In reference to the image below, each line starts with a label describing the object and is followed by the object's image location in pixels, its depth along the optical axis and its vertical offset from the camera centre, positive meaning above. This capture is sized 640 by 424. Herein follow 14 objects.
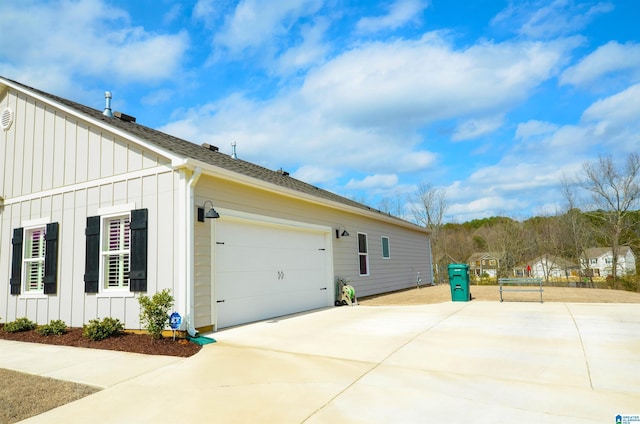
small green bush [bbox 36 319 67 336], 7.27 -1.19
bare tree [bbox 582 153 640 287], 25.03 +3.63
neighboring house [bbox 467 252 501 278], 37.17 -1.16
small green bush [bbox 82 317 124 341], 6.45 -1.10
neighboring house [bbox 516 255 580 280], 29.62 -1.50
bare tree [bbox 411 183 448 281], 31.67 +3.74
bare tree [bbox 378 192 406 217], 32.78 +4.32
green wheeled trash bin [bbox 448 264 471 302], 10.85 -0.90
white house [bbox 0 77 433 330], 6.74 +0.74
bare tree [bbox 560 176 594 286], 27.86 +1.62
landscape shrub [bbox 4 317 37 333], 7.94 -1.20
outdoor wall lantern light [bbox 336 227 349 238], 11.58 +0.70
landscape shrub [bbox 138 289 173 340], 6.05 -0.77
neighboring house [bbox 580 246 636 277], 25.91 -0.97
